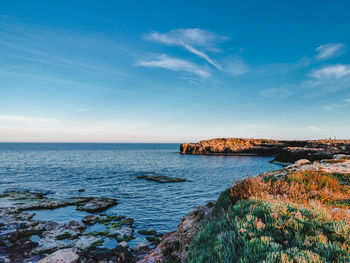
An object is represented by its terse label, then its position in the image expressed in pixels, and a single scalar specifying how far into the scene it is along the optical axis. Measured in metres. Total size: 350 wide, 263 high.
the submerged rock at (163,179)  37.06
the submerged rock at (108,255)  10.58
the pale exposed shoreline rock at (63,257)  9.80
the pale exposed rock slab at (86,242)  13.09
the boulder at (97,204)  21.75
